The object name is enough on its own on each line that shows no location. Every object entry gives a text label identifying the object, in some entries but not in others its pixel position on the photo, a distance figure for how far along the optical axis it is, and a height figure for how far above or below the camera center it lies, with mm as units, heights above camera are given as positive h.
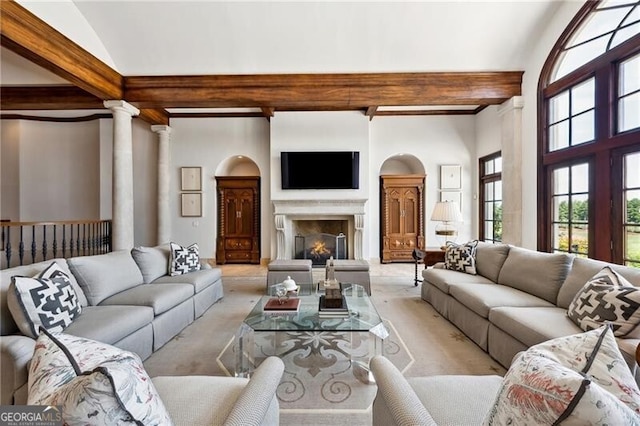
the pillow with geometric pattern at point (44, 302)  1806 -599
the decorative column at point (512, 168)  4676 +737
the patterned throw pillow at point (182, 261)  3580 -613
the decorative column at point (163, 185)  6207 +626
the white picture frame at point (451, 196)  6539 +379
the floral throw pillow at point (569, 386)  603 -431
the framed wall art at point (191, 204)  6543 +208
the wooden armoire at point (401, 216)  6531 -81
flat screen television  6105 +927
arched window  3074 +935
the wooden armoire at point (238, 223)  6590 -235
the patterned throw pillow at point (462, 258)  3609 -589
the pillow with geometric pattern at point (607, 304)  1753 -608
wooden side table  4536 -722
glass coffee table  2150 -969
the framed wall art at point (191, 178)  6516 +805
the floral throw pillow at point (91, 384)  643 -457
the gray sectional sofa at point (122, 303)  1598 -797
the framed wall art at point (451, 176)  6508 +835
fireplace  6188 -217
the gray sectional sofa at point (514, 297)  2062 -799
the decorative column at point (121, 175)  4633 +629
